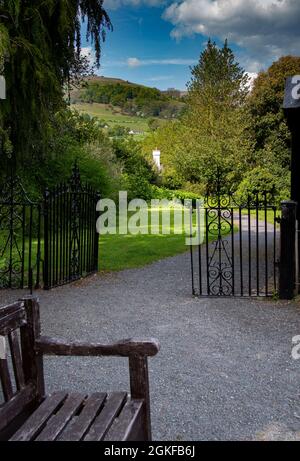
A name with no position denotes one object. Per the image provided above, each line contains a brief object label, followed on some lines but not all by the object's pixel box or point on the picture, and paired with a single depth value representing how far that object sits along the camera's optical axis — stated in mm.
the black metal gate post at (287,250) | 7281
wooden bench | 2443
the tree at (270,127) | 26658
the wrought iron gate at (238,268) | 7938
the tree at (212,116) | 32281
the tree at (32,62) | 7203
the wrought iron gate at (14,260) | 8328
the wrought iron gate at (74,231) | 8492
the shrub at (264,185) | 24203
